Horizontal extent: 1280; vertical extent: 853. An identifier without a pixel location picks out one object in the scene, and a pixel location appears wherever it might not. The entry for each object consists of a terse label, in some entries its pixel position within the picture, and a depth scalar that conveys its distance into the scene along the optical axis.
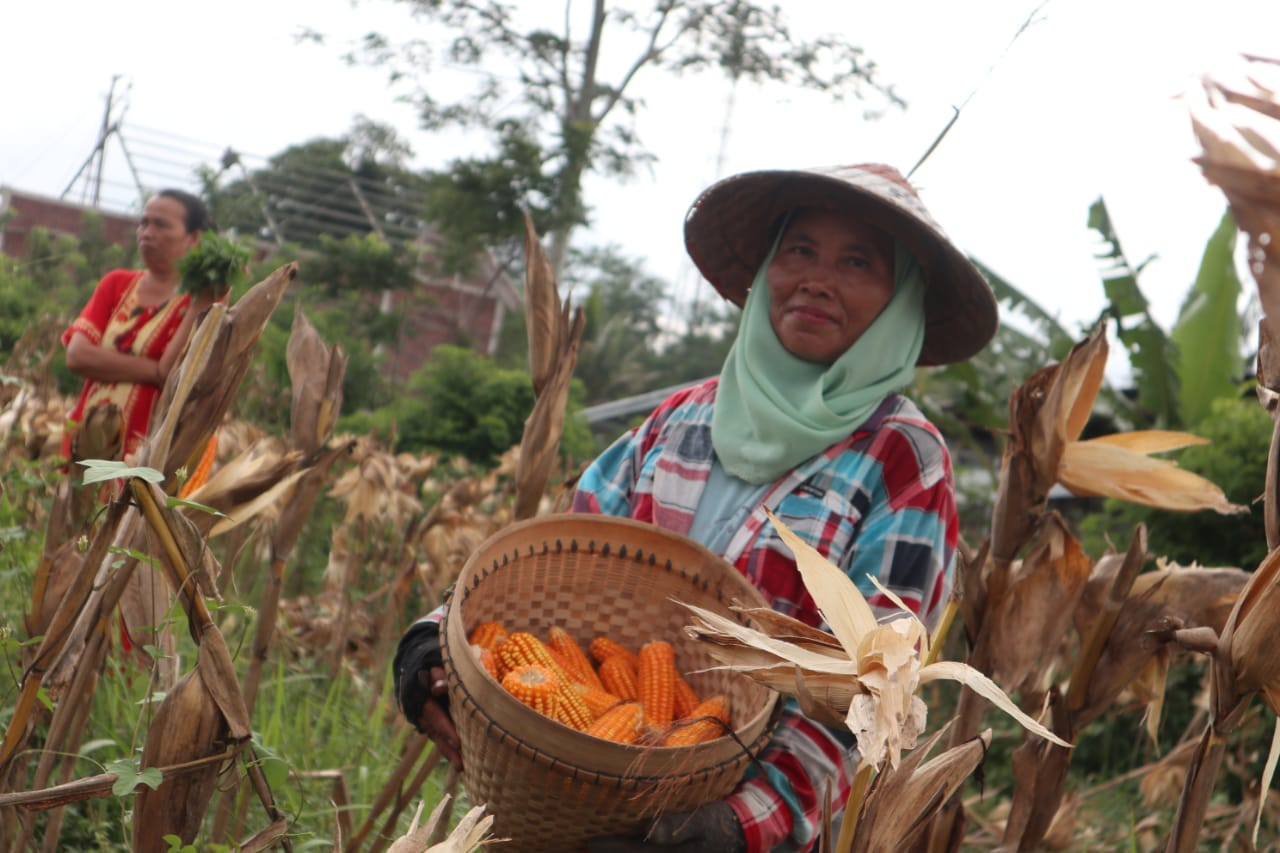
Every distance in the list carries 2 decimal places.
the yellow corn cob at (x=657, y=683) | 1.31
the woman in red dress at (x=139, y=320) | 3.06
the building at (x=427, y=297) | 16.92
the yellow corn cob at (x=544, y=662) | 1.25
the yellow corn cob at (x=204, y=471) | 2.01
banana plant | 5.73
